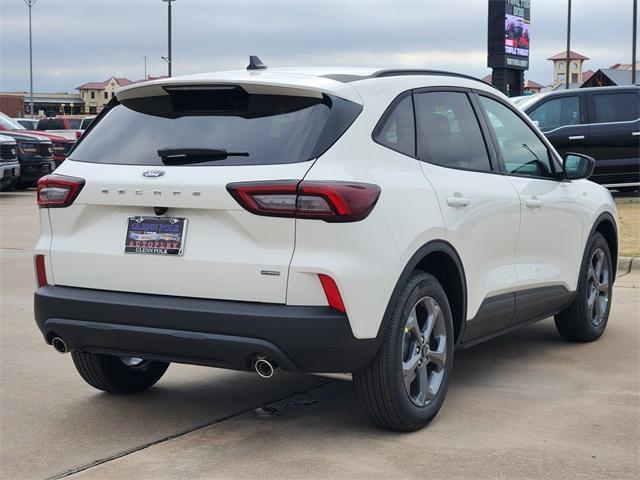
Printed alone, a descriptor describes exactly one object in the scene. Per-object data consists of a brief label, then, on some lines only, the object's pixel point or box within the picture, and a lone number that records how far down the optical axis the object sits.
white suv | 4.42
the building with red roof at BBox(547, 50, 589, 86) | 152.55
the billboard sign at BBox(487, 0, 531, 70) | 27.95
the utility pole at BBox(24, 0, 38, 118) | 81.44
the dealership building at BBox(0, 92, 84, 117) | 112.50
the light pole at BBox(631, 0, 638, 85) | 42.88
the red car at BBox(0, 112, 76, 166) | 24.42
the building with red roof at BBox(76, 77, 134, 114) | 155.50
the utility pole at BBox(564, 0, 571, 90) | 55.75
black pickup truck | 17.41
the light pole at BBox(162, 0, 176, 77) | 44.66
